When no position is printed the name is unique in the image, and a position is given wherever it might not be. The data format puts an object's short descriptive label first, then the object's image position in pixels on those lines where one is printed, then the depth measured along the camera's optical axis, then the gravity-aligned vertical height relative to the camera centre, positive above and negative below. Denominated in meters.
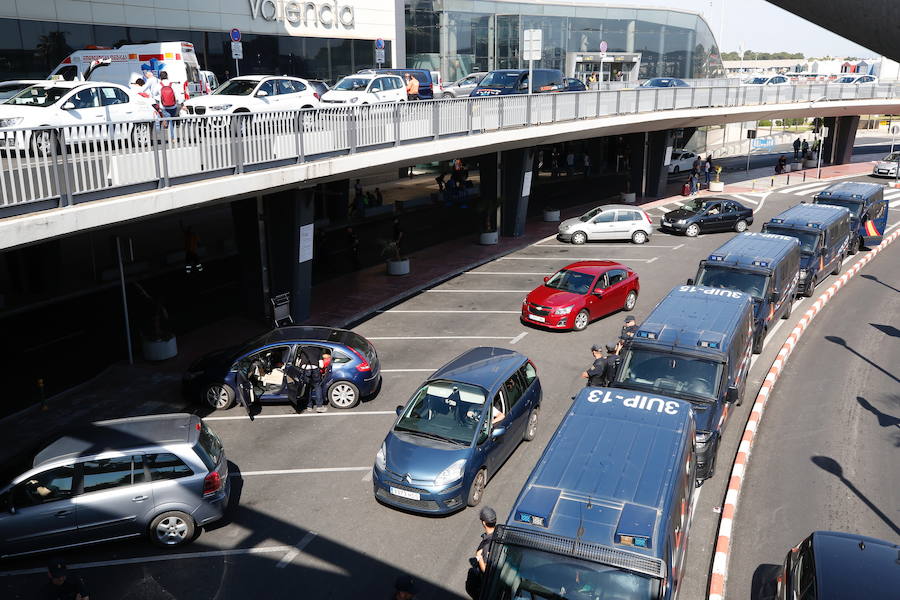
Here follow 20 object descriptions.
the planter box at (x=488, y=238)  31.39 -6.57
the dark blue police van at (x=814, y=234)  22.70 -4.79
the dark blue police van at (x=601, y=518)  7.79 -4.61
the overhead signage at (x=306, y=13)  41.75 +3.14
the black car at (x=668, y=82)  43.38 -0.67
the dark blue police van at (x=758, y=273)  17.95 -4.69
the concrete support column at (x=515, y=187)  31.31 -4.67
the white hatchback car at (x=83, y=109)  12.97 -0.78
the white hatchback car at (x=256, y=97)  21.30 -0.71
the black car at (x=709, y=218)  32.84 -6.13
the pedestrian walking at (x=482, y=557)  8.88 -5.53
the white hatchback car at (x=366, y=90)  25.31 -0.64
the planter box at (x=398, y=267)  26.81 -6.58
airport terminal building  33.88 +2.08
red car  20.09 -5.81
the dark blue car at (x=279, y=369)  15.47 -5.81
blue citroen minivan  11.49 -5.53
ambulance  25.98 +0.21
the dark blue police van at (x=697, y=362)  12.49 -4.85
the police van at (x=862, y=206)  28.31 -4.92
